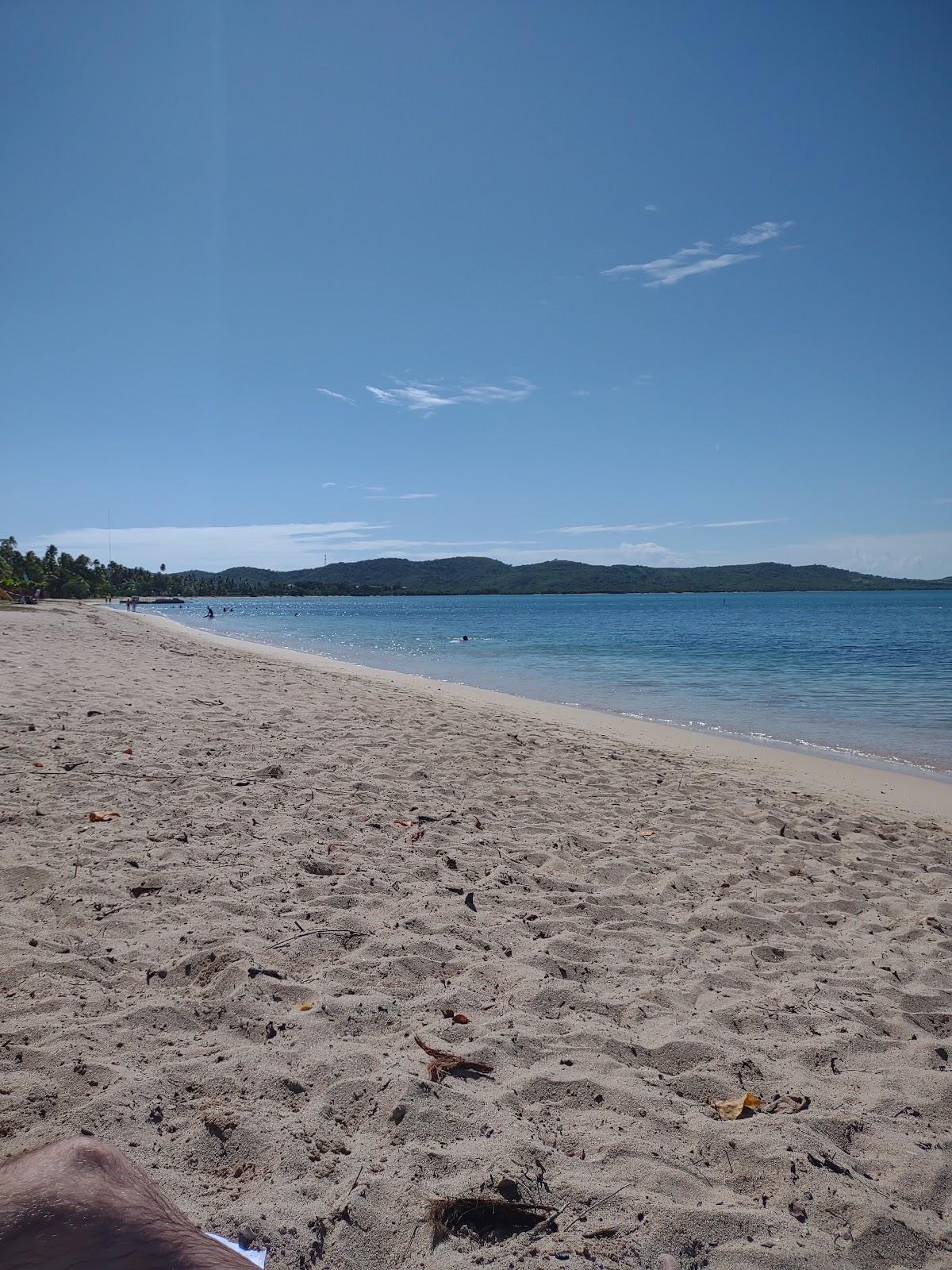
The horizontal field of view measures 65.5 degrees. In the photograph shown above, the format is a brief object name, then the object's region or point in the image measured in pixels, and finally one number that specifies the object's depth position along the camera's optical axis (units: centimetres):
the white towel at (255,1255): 195
